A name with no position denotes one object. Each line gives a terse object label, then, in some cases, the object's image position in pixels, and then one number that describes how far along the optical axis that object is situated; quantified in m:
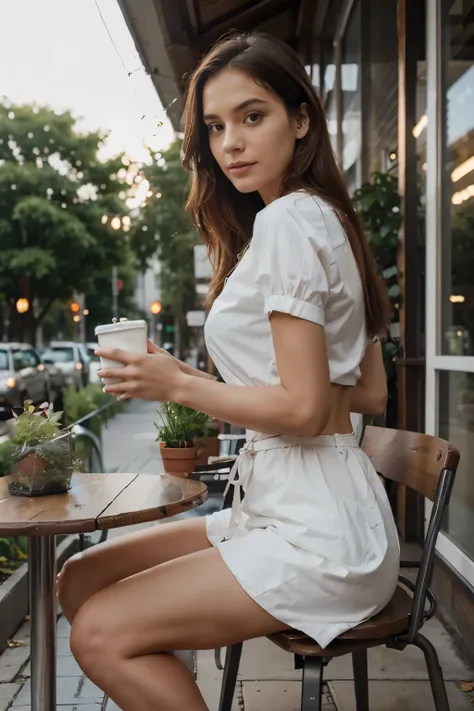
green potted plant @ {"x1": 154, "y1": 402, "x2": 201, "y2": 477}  3.80
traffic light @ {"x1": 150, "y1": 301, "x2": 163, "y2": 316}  21.00
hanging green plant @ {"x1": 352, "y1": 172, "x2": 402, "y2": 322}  4.74
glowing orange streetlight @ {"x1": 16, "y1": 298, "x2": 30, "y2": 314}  26.78
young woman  1.41
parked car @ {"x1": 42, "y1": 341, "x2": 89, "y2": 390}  22.72
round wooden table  1.56
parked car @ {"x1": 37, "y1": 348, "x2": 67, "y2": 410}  20.17
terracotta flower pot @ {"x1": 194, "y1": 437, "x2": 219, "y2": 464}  4.42
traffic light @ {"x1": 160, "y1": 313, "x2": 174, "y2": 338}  38.56
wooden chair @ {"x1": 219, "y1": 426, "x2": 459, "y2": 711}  1.45
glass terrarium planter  1.89
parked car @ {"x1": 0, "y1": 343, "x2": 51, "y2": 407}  16.08
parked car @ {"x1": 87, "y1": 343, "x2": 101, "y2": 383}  23.42
